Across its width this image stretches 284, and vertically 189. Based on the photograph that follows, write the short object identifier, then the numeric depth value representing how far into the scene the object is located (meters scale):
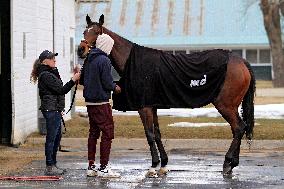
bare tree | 54.38
